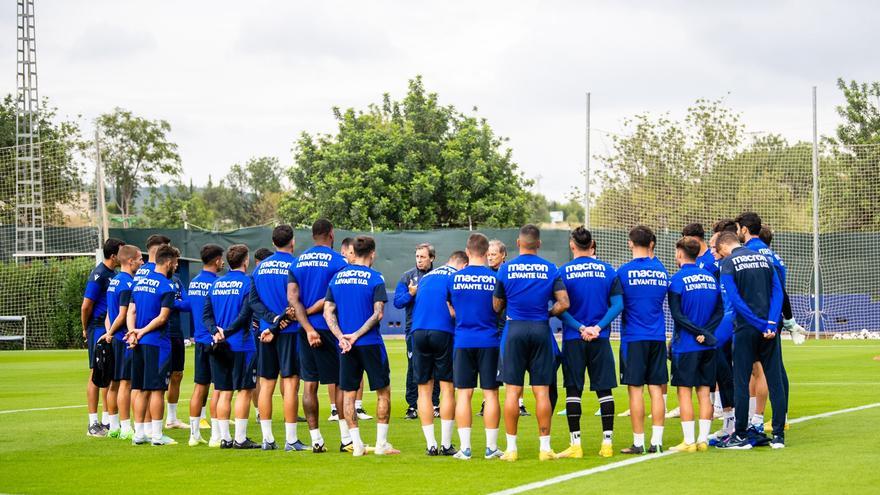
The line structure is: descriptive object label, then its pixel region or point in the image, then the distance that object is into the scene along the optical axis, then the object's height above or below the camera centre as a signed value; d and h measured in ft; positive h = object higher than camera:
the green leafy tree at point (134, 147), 222.48 +18.32
